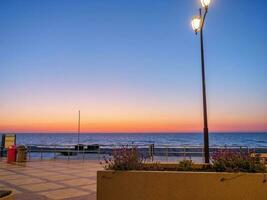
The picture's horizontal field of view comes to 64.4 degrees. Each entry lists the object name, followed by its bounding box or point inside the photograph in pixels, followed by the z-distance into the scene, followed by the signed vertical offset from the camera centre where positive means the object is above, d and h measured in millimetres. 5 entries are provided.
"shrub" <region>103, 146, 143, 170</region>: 3753 -671
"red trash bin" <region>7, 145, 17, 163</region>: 10725 -1570
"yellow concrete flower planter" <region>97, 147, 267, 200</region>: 3390 -949
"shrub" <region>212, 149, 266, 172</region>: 3545 -669
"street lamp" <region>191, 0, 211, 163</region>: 5280 +2089
